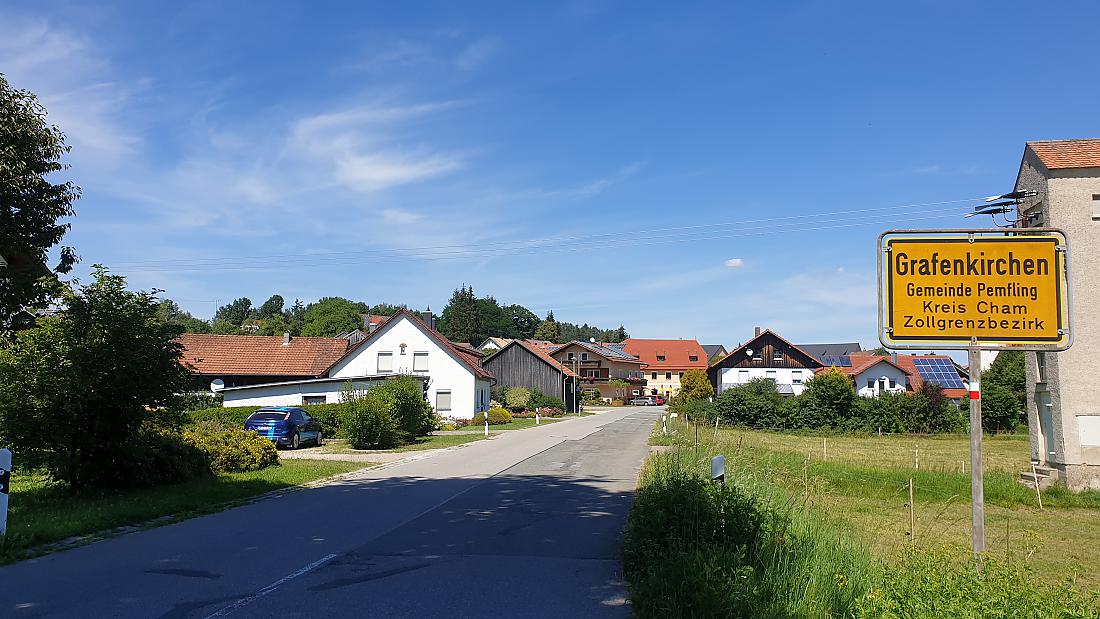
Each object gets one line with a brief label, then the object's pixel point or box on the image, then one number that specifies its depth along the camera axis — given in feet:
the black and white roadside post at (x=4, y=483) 31.12
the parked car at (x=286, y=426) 88.28
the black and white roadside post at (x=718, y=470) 28.48
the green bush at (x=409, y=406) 101.60
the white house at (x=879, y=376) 221.25
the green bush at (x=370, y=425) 90.07
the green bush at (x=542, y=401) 208.04
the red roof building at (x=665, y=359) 388.78
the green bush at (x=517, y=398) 202.80
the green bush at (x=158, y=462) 45.88
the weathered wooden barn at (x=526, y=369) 219.41
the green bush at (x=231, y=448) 56.54
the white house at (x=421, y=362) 157.79
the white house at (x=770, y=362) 231.91
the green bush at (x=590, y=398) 316.40
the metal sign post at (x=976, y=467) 19.95
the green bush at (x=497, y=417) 150.82
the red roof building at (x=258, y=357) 150.92
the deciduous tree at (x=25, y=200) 67.77
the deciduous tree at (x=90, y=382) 41.39
